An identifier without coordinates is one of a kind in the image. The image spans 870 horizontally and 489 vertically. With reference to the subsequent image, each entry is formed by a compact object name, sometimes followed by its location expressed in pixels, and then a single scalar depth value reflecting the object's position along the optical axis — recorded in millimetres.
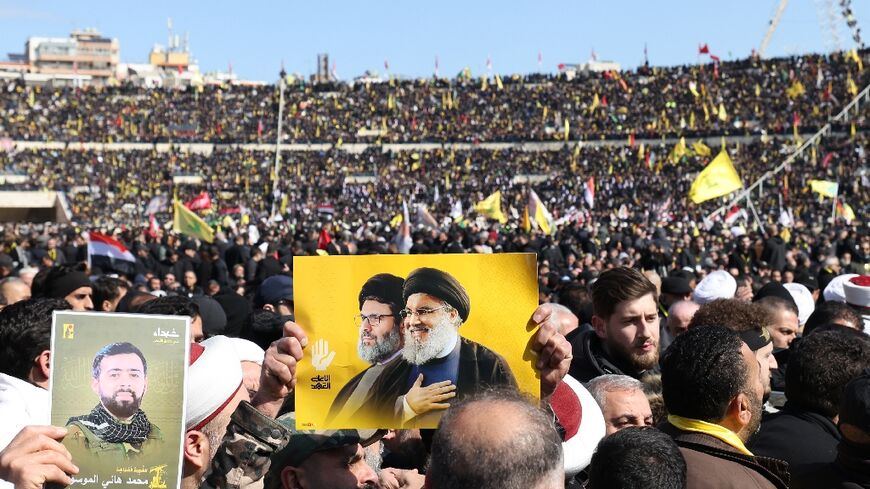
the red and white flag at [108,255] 15312
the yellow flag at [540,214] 24453
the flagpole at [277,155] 59519
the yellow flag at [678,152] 45500
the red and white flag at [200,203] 30984
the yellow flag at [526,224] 26125
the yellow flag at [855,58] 55688
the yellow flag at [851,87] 54000
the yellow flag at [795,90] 56000
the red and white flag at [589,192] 33069
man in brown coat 3379
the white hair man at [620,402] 4160
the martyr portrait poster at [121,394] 2805
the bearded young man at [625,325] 4910
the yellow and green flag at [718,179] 20969
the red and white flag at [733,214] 30172
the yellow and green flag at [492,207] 28859
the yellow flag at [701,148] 43719
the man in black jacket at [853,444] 3678
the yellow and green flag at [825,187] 28369
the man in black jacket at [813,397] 4098
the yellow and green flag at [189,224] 20188
